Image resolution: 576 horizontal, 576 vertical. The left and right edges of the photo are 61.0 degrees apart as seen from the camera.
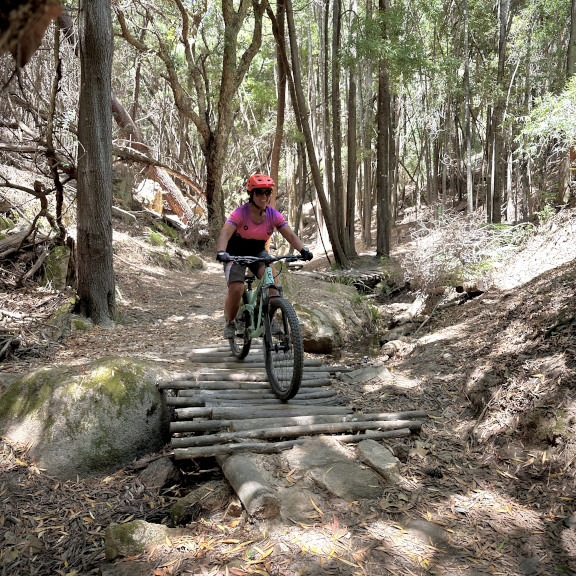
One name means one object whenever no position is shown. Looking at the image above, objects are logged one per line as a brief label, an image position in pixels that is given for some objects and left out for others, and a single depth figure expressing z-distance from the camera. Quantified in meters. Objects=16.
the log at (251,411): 4.23
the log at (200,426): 4.00
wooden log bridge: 3.79
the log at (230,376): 5.13
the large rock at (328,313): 7.61
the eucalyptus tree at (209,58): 13.59
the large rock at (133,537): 2.86
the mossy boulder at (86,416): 3.93
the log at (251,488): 3.01
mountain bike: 4.44
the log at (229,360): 5.77
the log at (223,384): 4.63
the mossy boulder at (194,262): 13.94
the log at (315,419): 4.04
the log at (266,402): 4.55
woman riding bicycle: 4.90
